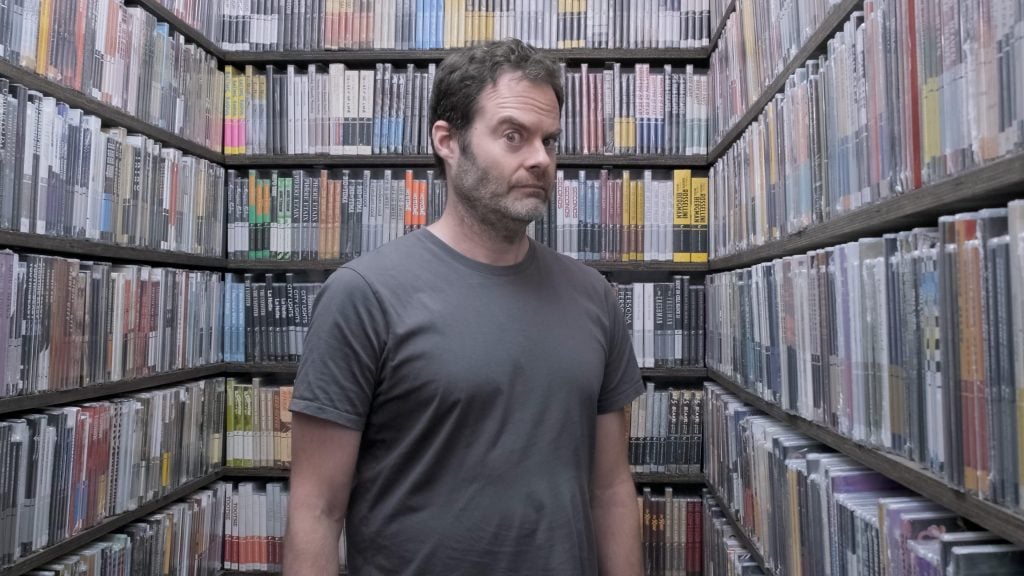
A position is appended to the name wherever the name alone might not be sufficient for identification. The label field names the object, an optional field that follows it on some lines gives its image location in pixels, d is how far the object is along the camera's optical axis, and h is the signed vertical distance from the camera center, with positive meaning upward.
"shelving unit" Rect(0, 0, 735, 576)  2.35 +0.58
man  1.22 -0.09
